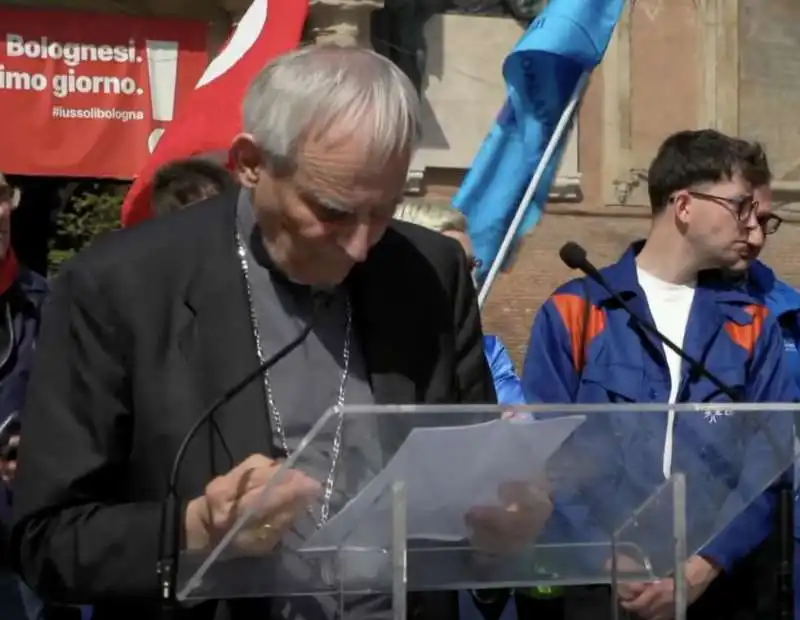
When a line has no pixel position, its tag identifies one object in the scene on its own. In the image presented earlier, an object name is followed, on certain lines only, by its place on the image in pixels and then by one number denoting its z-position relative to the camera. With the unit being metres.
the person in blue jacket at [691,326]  2.75
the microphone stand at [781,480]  2.16
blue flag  4.24
